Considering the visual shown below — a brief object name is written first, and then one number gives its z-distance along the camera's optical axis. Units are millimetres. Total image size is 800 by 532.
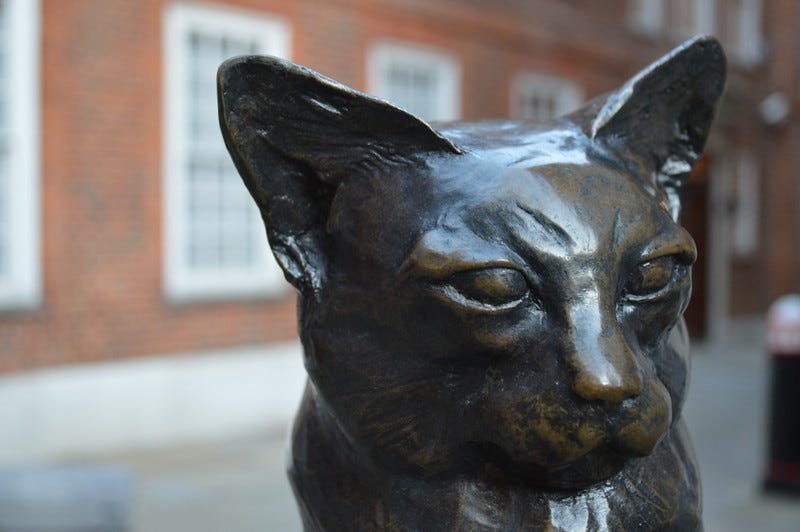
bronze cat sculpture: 949
